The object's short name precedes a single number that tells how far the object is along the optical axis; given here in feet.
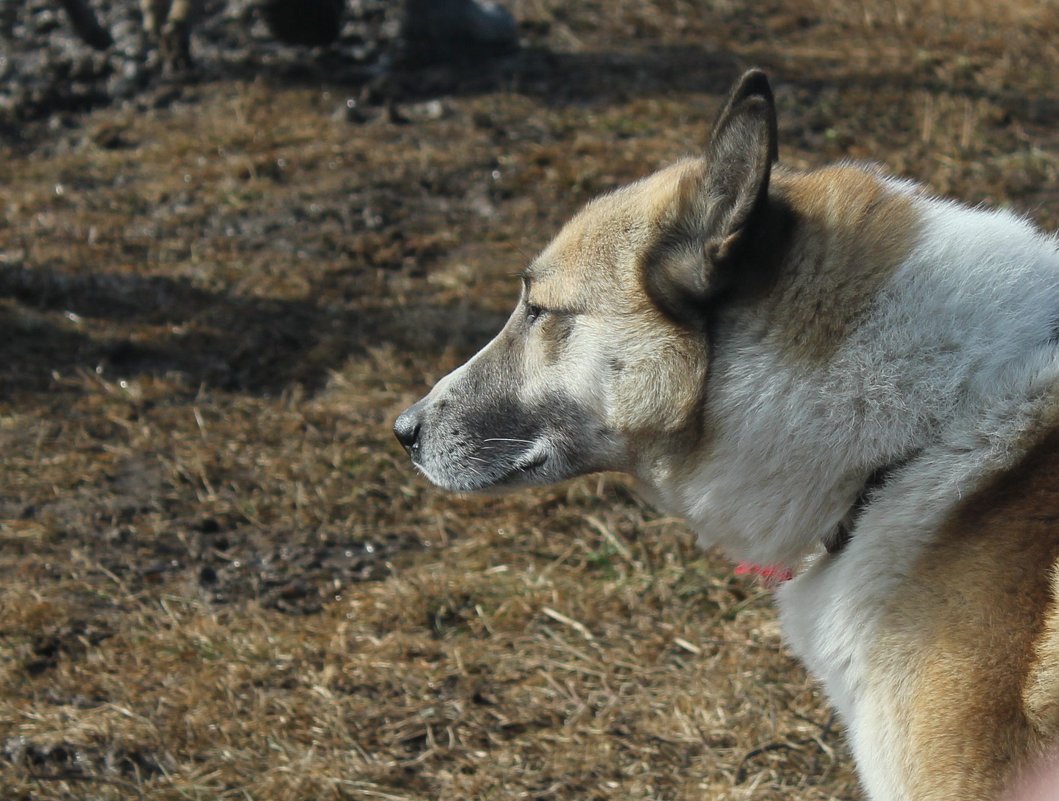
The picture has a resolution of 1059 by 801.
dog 13.75
